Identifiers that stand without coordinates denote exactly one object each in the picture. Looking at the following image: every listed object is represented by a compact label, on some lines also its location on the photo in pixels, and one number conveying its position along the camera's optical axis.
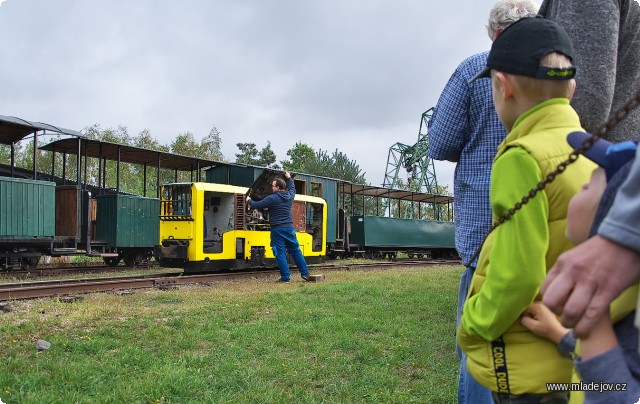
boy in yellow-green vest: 1.35
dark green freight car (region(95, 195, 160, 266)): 15.27
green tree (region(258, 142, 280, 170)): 56.72
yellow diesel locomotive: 12.91
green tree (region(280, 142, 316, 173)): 54.50
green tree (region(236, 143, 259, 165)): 56.96
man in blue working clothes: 10.37
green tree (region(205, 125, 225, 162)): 44.78
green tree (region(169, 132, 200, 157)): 43.12
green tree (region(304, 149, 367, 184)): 46.84
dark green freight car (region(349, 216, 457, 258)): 22.94
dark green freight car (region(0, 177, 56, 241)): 12.33
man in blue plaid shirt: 2.35
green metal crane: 47.16
